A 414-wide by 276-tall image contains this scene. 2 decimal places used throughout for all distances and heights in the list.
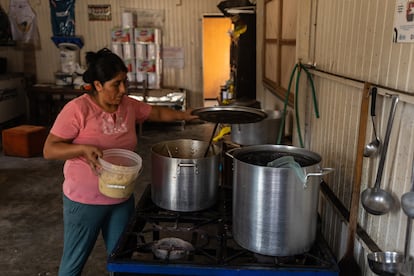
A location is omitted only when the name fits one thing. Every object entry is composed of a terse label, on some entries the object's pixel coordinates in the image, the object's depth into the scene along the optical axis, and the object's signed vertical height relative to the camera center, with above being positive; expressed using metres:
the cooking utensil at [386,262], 1.16 -0.61
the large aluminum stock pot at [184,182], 1.59 -0.53
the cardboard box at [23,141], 5.35 -1.22
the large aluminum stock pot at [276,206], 1.24 -0.49
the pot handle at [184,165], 1.57 -0.45
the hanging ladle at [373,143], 1.31 -0.30
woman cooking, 1.67 -0.39
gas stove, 1.30 -0.69
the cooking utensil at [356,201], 1.36 -0.51
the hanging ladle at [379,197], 1.22 -0.46
